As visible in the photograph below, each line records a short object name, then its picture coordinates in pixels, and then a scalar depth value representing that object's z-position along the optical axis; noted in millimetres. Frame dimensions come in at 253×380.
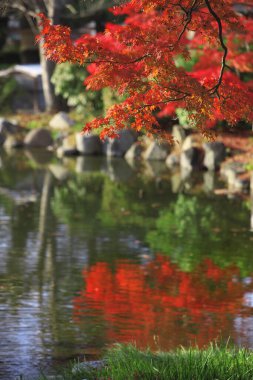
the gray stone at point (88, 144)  36281
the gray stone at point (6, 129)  40812
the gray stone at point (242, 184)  25608
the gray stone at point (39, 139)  40062
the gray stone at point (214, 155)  30594
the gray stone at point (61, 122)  40500
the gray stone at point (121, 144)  36000
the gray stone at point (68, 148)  36625
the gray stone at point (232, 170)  26609
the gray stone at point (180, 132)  33812
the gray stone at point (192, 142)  31828
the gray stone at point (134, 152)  35062
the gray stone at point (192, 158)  31391
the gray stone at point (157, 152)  34156
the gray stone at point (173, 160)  32562
